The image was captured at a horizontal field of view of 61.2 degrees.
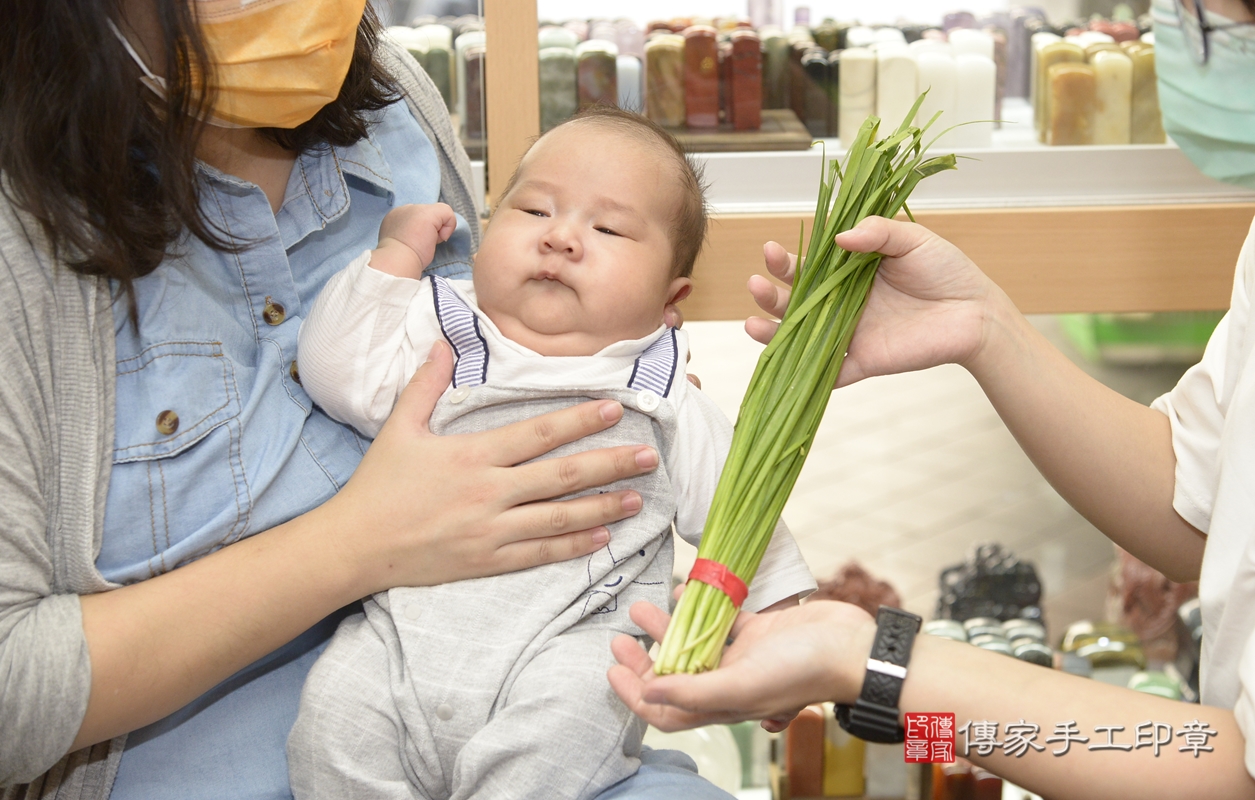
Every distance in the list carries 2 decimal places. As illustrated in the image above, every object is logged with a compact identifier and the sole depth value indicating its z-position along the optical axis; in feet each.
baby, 3.58
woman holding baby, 3.31
